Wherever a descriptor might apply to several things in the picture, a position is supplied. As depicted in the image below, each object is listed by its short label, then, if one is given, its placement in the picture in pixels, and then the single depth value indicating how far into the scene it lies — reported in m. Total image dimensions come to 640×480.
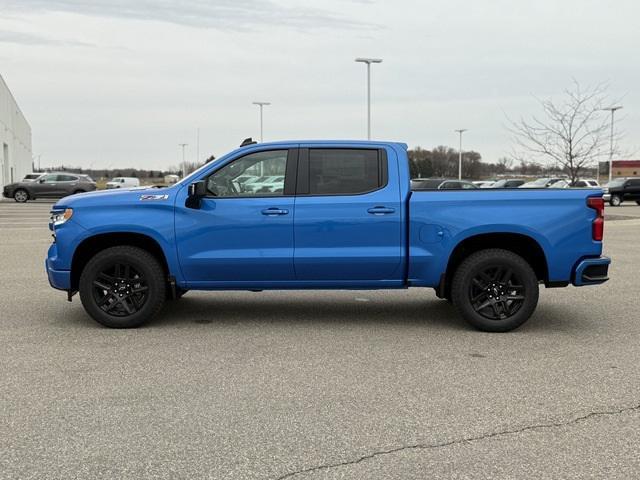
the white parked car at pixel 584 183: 27.80
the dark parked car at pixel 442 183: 28.09
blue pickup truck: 6.69
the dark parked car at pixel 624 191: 38.06
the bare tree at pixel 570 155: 25.78
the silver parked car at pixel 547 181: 36.18
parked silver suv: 39.00
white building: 46.84
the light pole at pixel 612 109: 43.62
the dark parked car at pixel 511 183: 34.22
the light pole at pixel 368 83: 38.19
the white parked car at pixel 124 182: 54.98
